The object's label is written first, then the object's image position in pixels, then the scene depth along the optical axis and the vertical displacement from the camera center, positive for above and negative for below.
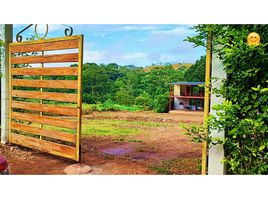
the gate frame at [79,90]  4.44 -0.01
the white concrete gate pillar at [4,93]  5.46 -0.07
